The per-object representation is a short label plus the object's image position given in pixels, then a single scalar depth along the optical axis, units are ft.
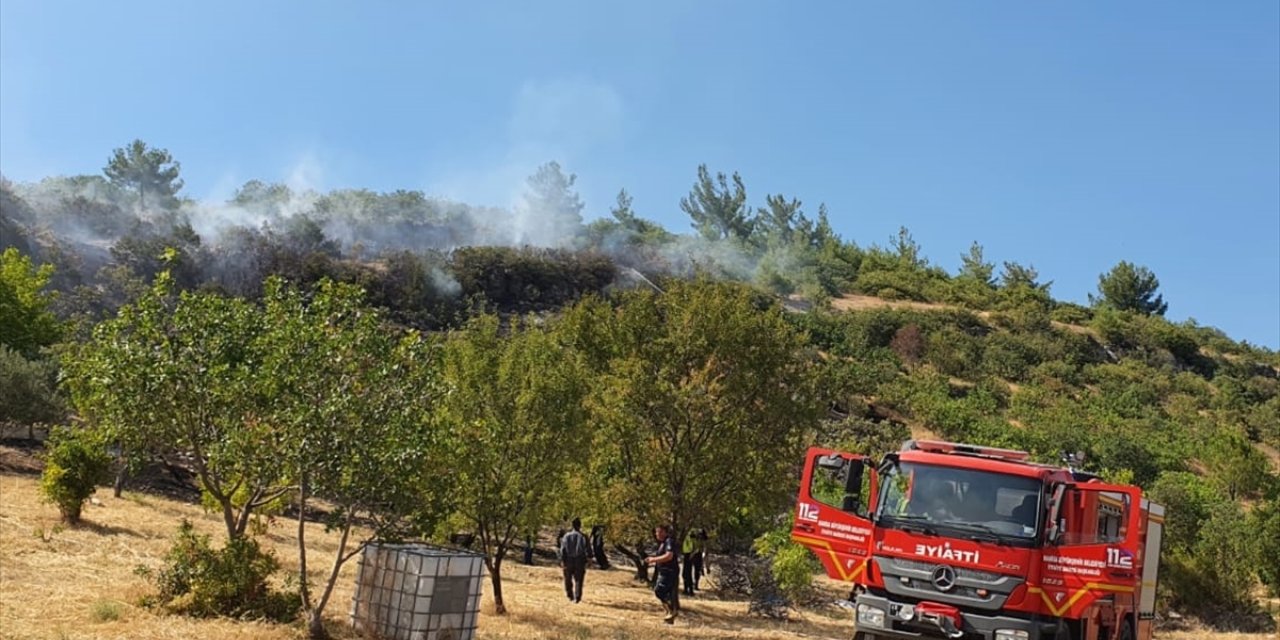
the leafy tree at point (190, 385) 36.11
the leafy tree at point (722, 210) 346.33
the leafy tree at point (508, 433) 49.90
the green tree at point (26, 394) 79.92
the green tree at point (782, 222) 347.56
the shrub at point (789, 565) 64.28
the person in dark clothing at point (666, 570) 56.34
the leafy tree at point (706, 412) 56.59
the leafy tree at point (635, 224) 321.69
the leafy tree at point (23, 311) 104.73
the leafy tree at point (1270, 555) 84.43
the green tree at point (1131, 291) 304.50
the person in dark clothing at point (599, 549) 85.30
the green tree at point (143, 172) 281.95
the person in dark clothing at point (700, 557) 69.69
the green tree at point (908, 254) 325.66
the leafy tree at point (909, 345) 208.05
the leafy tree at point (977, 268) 319.62
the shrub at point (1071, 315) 261.65
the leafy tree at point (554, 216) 269.64
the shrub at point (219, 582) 37.29
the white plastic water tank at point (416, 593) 35.81
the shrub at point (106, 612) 35.65
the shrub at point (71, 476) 56.03
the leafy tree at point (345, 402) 36.29
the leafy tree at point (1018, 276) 310.45
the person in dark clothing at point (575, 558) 57.26
